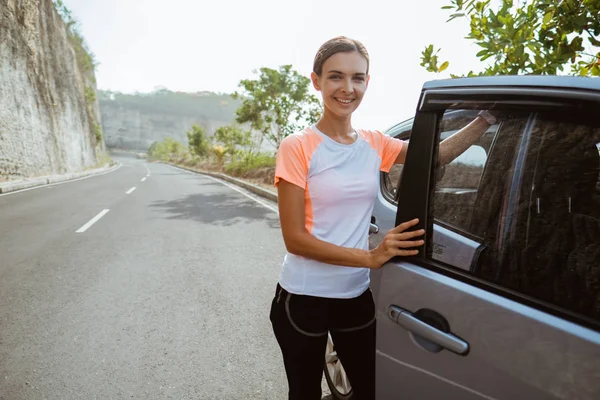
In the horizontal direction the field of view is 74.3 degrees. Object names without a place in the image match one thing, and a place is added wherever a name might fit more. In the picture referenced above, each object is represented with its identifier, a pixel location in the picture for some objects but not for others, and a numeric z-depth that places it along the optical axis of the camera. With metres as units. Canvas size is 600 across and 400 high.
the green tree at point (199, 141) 40.66
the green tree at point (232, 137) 25.64
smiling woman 1.28
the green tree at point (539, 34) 2.88
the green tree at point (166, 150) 65.81
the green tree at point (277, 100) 18.17
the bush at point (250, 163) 20.83
